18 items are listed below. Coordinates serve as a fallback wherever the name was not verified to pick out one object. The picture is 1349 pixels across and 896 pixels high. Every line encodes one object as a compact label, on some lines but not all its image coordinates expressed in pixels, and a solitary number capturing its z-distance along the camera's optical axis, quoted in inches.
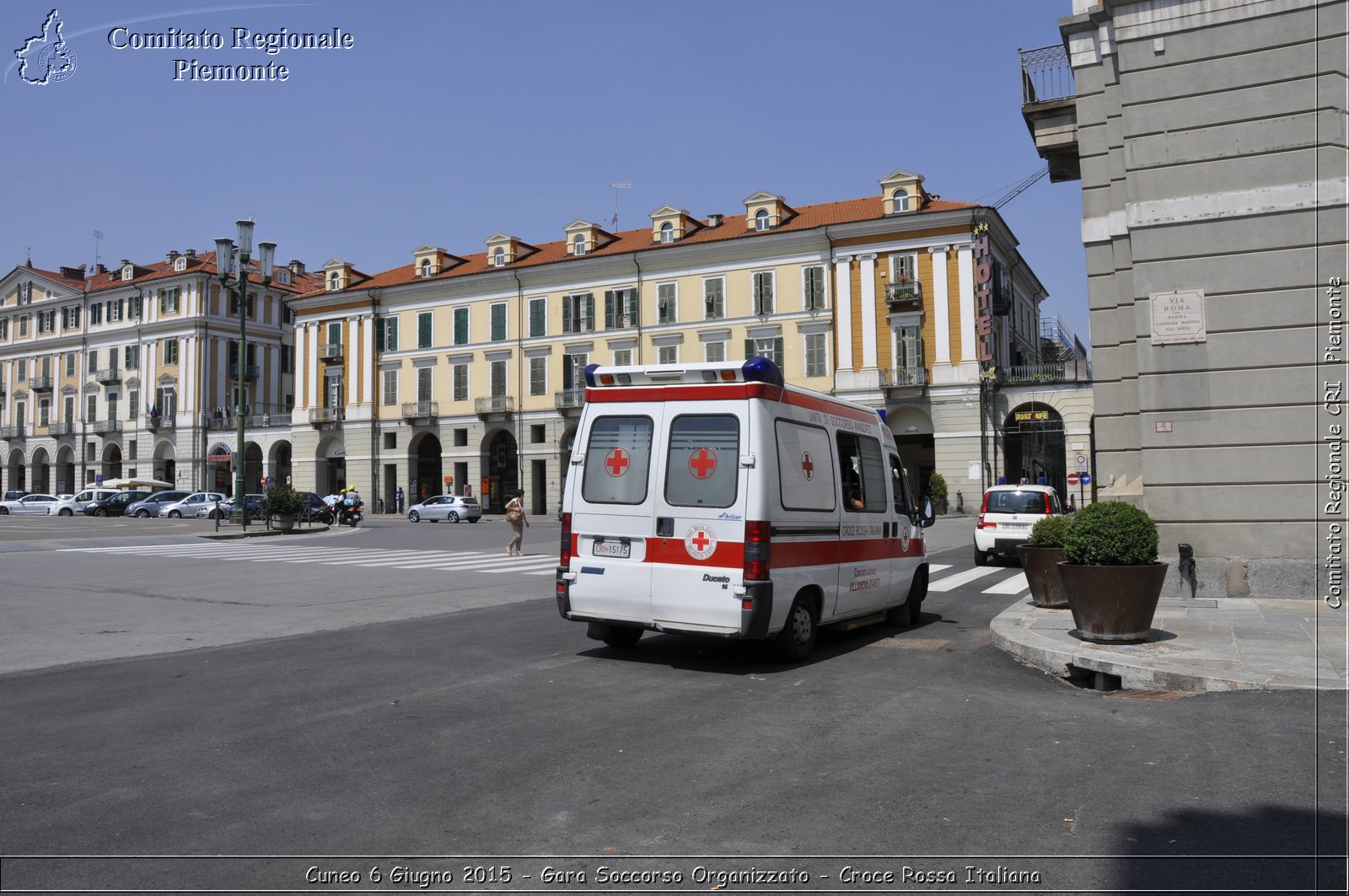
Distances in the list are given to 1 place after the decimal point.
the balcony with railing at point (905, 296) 1782.7
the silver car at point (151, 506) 1987.0
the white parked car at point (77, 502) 2194.9
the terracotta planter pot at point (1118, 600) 318.3
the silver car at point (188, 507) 1932.8
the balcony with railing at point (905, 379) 1769.2
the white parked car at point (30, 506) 2235.5
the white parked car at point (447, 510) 1840.6
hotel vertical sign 1710.1
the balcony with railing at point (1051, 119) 559.2
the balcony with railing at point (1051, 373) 1695.0
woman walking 918.4
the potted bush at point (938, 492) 1697.8
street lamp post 1106.7
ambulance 311.7
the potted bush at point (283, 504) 1355.8
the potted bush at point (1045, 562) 426.3
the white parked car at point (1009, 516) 729.0
